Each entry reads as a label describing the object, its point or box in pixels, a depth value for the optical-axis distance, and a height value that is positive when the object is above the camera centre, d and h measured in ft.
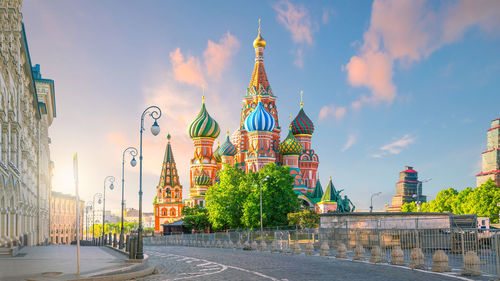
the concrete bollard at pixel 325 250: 86.38 -9.09
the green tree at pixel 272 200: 200.54 -1.82
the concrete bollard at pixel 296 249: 98.05 -10.01
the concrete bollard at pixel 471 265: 49.67 -6.94
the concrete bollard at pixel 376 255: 67.97 -7.95
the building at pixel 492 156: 466.54 +30.06
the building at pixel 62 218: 478.59 -17.68
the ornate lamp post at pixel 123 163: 106.54 +7.58
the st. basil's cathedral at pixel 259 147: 285.43 +28.59
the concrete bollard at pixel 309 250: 92.84 -9.73
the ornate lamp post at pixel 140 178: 67.97 +3.01
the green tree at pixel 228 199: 216.74 -1.42
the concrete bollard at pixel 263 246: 117.22 -11.16
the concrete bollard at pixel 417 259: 57.98 -7.35
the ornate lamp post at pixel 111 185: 181.74 +4.58
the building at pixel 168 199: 385.91 -1.35
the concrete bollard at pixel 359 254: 72.64 -8.32
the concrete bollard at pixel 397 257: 63.93 -7.77
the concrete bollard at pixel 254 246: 124.09 -11.77
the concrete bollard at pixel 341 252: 78.56 -8.62
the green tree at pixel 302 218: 188.38 -8.67
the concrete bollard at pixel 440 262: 54.44 -7.24
